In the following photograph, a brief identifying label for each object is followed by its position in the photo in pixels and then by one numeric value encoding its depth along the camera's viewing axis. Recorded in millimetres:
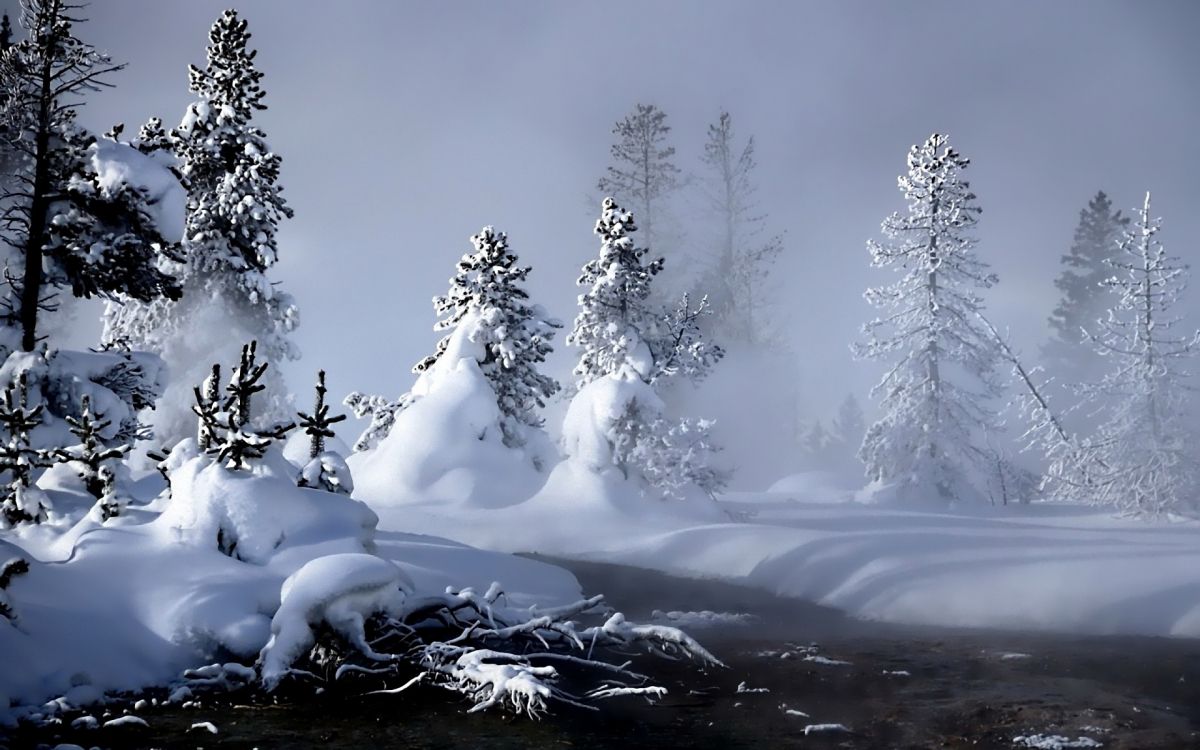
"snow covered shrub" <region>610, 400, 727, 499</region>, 25875
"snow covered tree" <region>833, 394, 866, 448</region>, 70438
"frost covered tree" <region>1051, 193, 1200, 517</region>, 24250
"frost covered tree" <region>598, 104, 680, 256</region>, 48531
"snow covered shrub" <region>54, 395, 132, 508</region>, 13273
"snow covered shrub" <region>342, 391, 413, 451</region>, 31344
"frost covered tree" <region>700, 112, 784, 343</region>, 49500
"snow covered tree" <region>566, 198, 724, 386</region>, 27484
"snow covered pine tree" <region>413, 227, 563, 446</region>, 29172
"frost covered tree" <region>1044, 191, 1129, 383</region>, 54250
